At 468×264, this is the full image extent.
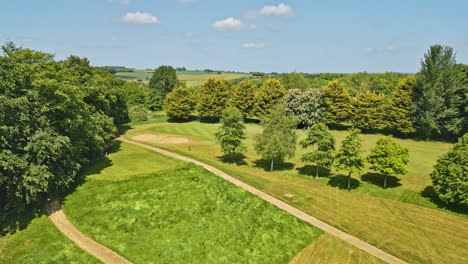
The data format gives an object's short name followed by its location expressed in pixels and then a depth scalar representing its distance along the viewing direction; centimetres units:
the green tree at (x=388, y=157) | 3284
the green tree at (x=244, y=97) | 8269
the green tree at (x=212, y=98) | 8412
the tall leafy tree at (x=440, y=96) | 5884
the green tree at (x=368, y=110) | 6956
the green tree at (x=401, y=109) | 6464
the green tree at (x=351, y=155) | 3309
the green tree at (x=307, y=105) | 7356
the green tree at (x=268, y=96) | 7881
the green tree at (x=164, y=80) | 11875
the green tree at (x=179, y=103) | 8338
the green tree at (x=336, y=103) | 7381
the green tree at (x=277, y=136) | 3866
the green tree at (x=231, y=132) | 4253
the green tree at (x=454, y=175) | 2722
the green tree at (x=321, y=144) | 3575
